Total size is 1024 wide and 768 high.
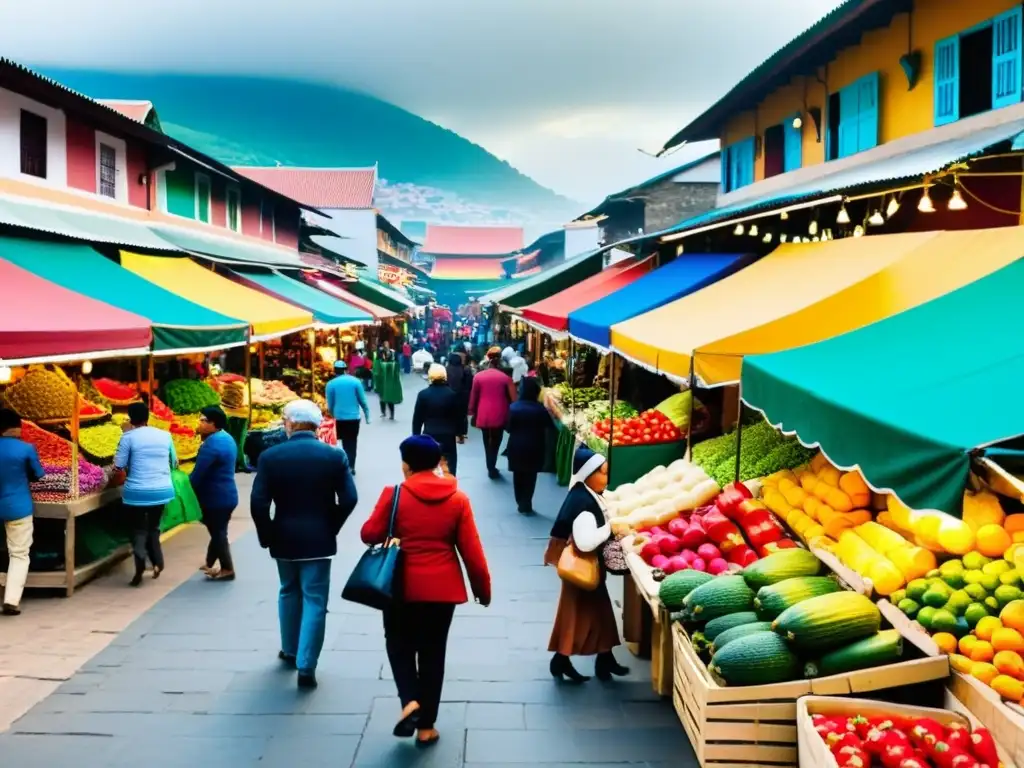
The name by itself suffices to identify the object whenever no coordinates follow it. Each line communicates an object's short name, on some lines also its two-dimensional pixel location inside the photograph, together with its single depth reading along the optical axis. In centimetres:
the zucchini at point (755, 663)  462
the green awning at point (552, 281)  2288
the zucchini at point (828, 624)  469
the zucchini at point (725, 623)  515
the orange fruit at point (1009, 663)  413
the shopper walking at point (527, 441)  1188
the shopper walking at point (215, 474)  845
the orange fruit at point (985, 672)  422
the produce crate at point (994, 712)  388
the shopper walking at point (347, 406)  1386
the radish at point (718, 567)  611
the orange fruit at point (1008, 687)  407
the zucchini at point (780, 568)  549
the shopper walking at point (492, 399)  1380
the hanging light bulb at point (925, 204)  785
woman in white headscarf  634
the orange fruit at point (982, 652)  432
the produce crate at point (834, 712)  415
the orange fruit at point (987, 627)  437
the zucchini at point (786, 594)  512
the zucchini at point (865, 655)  460
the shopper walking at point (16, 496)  764
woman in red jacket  533
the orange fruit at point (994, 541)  484
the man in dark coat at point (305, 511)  605
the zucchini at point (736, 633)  492
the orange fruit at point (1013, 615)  427
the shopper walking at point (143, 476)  859
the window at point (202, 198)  2294
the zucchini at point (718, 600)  534
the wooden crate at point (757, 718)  453
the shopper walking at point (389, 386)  2267
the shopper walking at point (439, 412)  1198
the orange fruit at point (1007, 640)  421
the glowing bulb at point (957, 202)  732
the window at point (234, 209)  2591
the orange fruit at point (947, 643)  452
